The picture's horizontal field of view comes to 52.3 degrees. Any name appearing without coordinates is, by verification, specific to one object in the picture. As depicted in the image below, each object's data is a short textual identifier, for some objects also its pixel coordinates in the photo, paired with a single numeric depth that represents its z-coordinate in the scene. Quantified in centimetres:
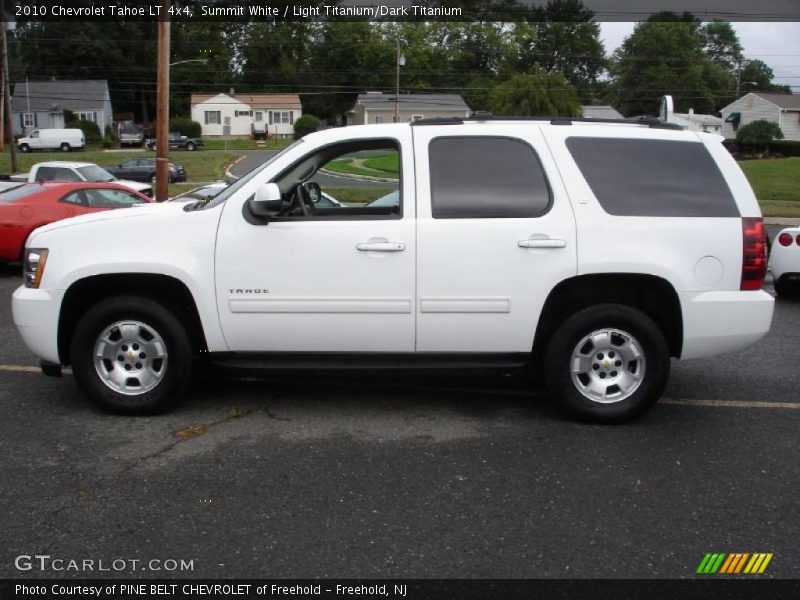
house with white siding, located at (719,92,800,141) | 7334
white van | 5919
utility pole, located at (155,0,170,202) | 1688
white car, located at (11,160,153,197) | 2244
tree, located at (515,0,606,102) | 9244
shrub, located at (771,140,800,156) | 5894
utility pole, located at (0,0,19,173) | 3547
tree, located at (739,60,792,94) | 11425
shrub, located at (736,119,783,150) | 5972
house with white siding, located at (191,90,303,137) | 8262
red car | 1235
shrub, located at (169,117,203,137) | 7025
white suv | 516
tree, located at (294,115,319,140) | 6681
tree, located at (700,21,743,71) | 11498
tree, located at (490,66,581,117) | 5084
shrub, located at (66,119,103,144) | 7188
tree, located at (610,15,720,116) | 9194
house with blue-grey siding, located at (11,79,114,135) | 7731
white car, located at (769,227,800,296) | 1040
